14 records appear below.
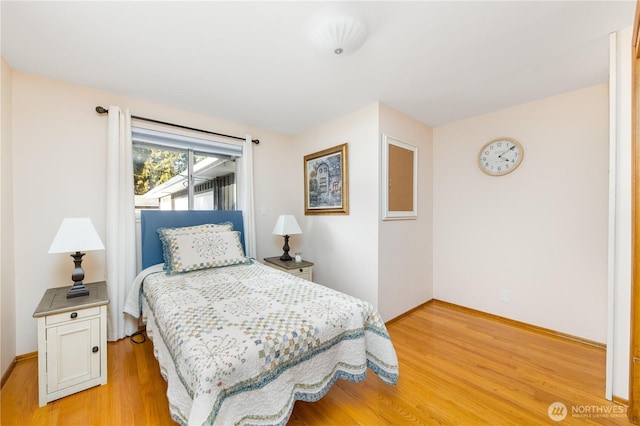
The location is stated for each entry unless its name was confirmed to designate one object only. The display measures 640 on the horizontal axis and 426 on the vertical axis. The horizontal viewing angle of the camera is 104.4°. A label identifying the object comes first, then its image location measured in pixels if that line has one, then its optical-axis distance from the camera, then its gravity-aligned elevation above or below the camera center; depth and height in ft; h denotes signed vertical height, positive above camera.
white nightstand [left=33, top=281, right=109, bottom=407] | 5.05 -2.84
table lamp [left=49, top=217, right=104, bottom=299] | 5.60 -0.70
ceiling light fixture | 4.68 +3.51
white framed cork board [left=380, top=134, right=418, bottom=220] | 8.49 +1.15
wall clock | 8.64 +1.96
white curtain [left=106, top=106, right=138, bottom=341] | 7.36 -0.35
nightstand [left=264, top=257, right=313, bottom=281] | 9.31 -2.12
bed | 3.49 -2.12
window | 8.54 +1.51
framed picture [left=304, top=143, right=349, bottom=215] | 9.33 +1.21
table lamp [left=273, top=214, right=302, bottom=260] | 9.83 -0.68
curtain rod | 7.32 +3.02
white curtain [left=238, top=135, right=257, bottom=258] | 10.13 +0.50
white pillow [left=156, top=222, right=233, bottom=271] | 7.57 -0.63
